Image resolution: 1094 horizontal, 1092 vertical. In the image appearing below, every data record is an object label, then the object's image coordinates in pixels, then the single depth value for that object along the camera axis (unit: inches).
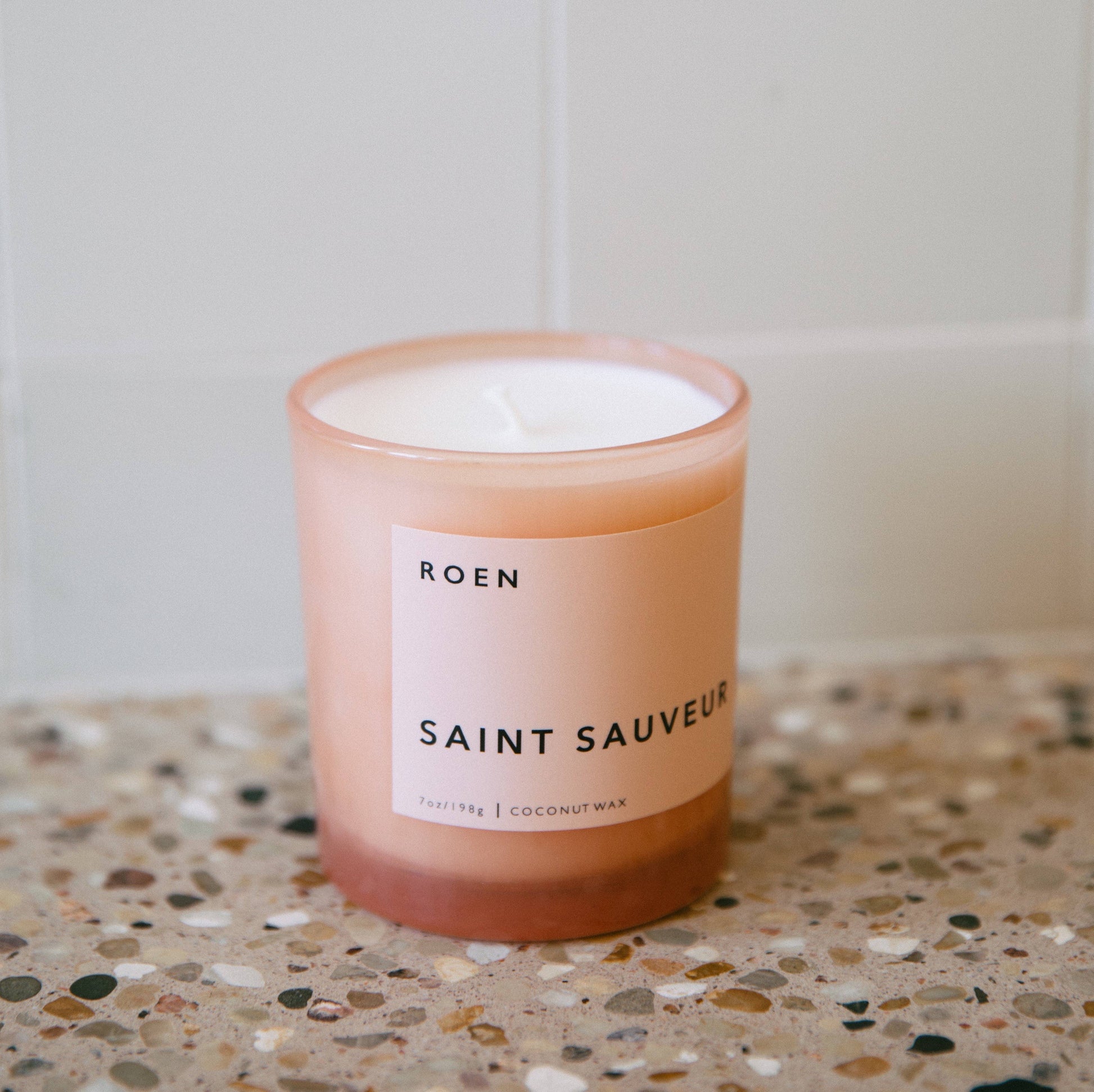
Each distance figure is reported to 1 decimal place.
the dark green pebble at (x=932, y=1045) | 14.3
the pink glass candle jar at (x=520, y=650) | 14.7
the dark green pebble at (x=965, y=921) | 16.6
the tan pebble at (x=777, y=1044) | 14.4
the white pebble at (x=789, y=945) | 16.1
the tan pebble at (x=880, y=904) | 16.9
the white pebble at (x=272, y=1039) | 14.4
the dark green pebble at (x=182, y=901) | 17.2
